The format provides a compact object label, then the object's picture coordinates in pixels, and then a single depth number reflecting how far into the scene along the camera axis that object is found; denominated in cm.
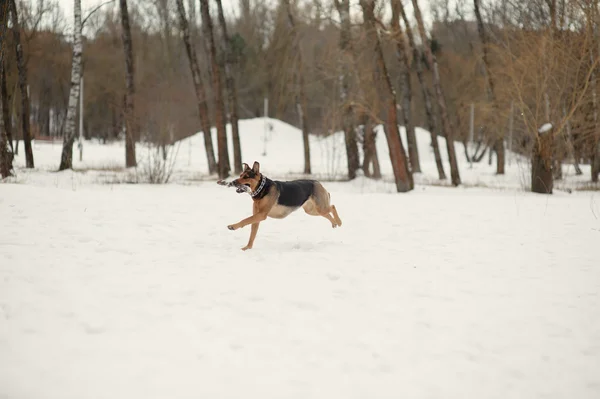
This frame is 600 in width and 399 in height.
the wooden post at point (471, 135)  3500
